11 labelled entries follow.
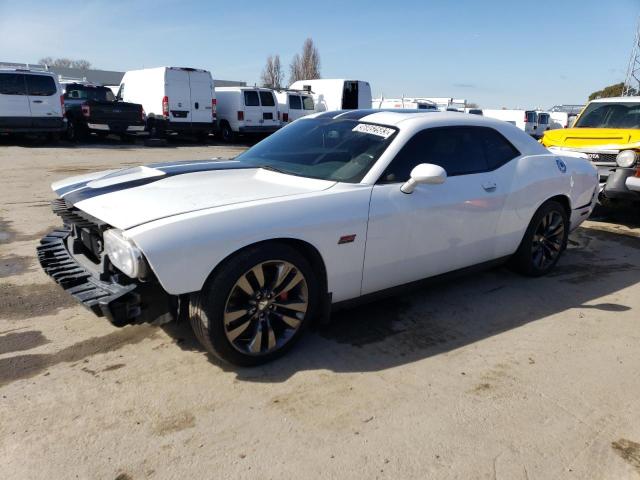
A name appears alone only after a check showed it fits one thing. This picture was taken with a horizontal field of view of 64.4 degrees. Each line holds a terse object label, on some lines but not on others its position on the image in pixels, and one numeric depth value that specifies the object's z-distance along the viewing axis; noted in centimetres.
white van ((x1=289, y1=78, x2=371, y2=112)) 2198
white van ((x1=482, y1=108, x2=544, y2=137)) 2806
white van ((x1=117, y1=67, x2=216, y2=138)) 1738
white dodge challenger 280
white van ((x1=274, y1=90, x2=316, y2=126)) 2047
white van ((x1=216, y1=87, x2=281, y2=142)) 1895
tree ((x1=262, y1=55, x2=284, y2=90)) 6225
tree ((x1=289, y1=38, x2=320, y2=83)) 6009
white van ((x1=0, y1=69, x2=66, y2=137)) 1402
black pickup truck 1617
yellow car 679
